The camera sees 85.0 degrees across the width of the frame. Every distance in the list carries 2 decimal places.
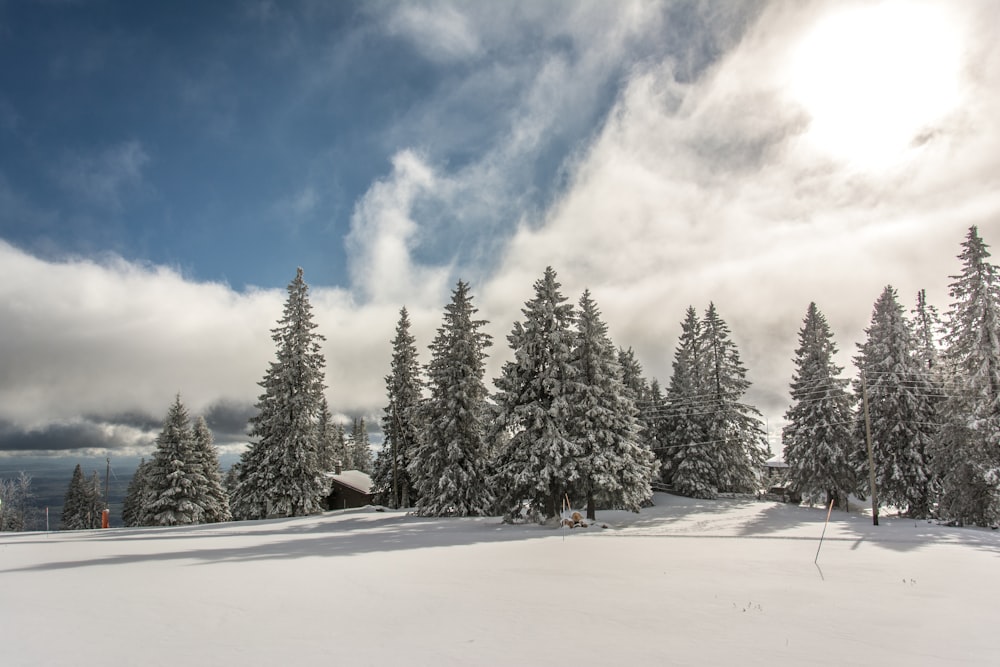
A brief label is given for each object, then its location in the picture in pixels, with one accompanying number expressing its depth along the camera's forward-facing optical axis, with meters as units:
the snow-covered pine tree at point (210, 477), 47.28
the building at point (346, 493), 53.47
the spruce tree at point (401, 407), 45.59
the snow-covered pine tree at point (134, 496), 60.49
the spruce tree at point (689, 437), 45.41
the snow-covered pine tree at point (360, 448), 89.38
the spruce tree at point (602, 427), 28.97
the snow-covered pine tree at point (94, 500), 64.19
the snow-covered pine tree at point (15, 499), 69.81
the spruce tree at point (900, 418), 35.19
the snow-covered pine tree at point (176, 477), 44.09
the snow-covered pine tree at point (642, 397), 48.75
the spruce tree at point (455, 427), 33.44
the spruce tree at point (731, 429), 45.56
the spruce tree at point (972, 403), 27.30
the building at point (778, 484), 45.50
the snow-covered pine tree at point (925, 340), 38.25
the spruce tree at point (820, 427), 39.09
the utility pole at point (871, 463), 28.47
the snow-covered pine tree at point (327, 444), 40.02
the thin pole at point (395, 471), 45.38
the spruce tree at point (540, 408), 27.83
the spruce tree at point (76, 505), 64.38
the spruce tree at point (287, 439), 36.88
